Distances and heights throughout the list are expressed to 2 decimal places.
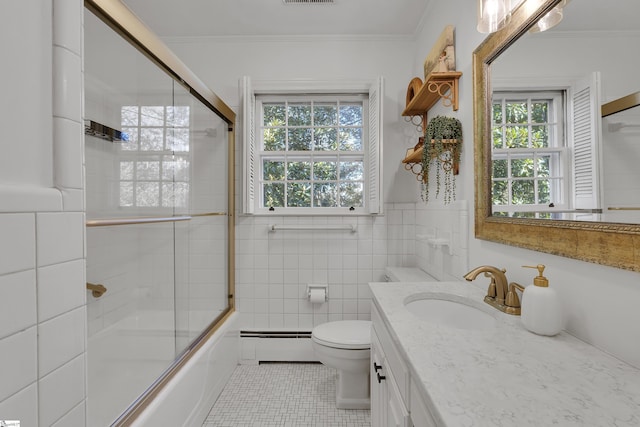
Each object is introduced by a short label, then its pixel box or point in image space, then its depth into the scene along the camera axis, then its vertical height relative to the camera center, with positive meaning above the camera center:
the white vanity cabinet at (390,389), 0.76 -0.55
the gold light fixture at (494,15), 1.08 +0.73
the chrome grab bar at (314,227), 2.35 -0.11
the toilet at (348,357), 1.70 -0.84
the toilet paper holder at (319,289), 2.33 -0.60
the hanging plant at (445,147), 1.57 +0.36
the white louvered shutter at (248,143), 2.24 +0.56
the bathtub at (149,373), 1.18 -0.76
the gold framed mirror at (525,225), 0.72 -0.04
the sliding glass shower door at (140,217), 1.26 -0.01
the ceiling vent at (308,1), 1.99 +1.44
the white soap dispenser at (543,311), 0.83 -0.28
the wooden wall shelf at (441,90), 1.62 +0.74
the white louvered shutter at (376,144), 2.21 +0.53
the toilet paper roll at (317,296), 2.28 -0.64
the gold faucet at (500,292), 1.03 -0.29
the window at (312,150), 2.47 +0.54
